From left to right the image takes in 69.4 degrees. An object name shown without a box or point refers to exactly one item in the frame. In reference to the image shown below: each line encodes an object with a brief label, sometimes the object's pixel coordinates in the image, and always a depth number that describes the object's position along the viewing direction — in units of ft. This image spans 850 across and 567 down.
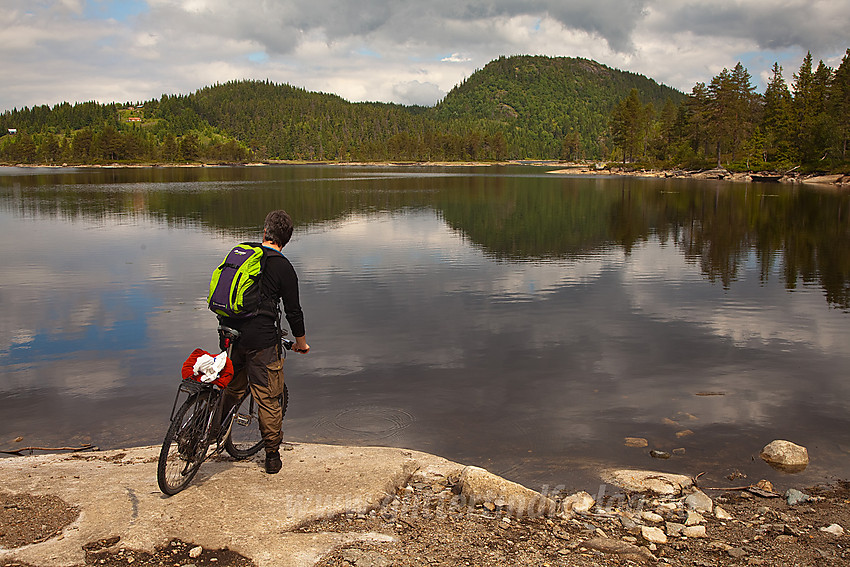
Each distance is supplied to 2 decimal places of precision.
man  22.98
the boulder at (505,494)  22.00
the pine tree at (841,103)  284.41
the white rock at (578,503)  22.74
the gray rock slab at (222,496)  18.28
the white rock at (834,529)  21.16
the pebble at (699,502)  23.12
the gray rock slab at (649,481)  24.86
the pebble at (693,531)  20.84
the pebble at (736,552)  19.45
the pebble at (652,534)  20.42
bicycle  21.39
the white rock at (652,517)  21.98
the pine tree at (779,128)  328.29
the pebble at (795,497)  23.94
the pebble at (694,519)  21.78
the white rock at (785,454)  27.84
